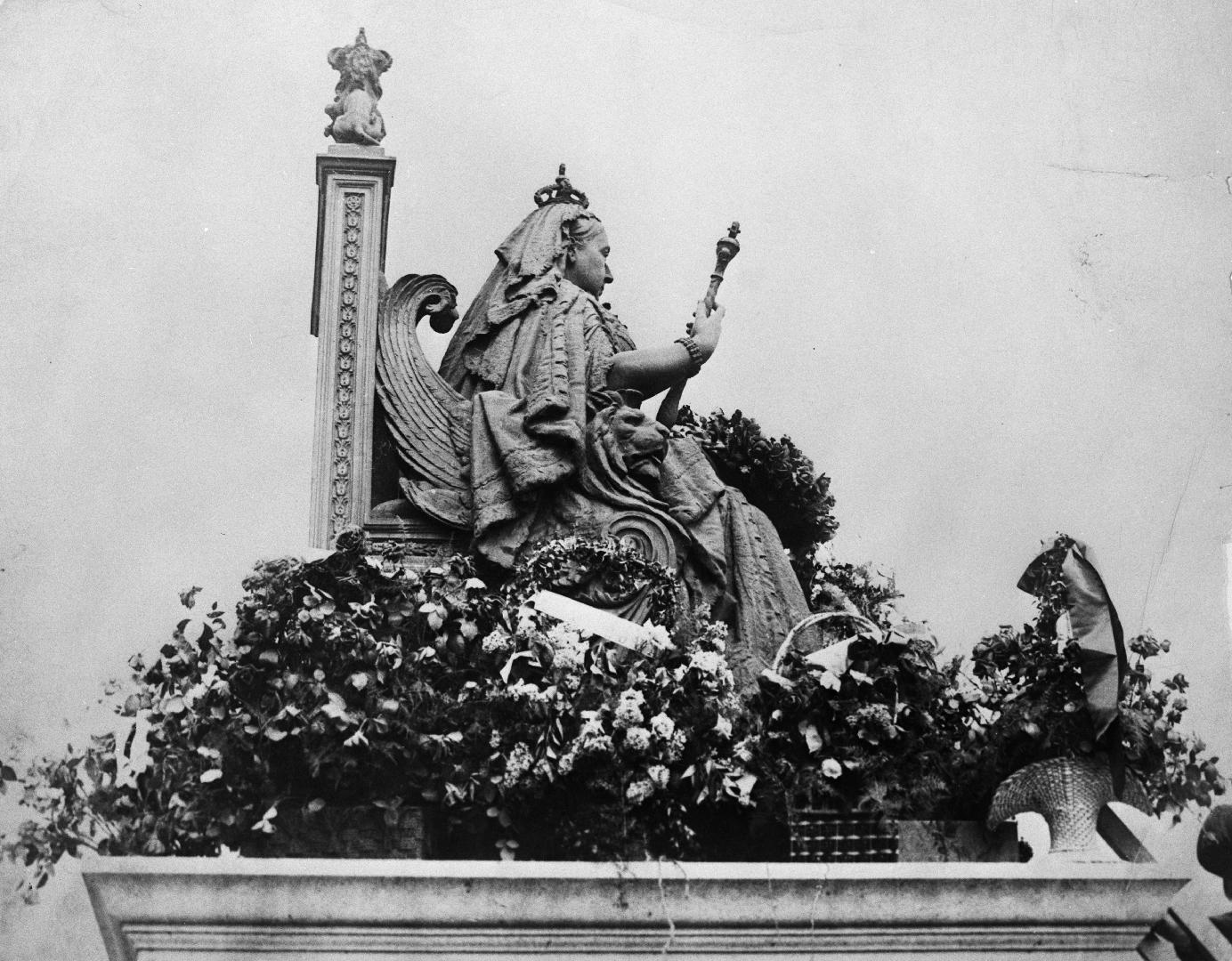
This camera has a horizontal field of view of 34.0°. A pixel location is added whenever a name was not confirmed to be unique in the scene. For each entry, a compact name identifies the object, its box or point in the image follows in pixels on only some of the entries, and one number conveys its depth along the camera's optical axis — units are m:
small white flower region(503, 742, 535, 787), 6.20
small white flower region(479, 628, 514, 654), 6.54
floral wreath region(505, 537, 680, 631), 7.09
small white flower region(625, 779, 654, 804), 6.13
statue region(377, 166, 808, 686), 7.43
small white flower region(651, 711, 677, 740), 6.23
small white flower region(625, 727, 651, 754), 6.19
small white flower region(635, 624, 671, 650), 6.60
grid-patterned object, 6.25
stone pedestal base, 5.89
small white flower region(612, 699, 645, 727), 6.25
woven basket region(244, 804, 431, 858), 6.25
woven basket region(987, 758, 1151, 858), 6.39
